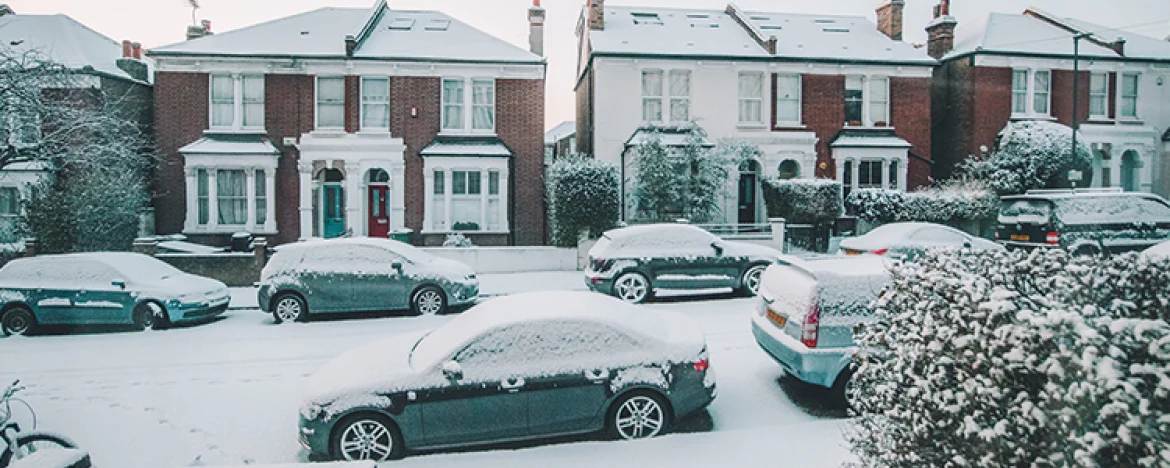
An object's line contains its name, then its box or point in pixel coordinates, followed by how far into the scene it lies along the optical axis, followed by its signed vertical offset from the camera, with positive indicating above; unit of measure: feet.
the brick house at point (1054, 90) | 75.51 +15.68
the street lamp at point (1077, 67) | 70.39 +17.86
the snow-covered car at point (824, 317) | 20.03 -3.45
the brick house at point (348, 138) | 65.46 +7.61
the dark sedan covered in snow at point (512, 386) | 17.85 -5.26
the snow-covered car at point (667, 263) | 40.32 -3.38
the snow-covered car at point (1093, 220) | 42.60 -0.27
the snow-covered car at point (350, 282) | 37.32 -4.49
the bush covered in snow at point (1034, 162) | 68.13 +6.04
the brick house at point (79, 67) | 62.18 +14.99
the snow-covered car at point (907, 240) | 45.14 -1.91
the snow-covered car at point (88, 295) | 35.24 -5.20
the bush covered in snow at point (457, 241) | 58.95 -3.06
